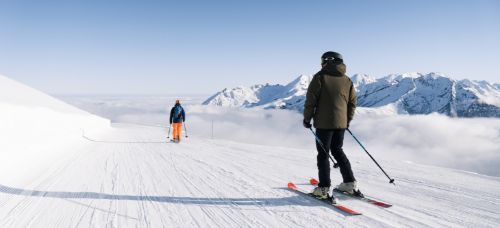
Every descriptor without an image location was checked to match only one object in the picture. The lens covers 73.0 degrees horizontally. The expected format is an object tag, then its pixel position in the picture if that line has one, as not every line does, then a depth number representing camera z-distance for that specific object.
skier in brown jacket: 5.17
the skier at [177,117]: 17.28
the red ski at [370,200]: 5.01
